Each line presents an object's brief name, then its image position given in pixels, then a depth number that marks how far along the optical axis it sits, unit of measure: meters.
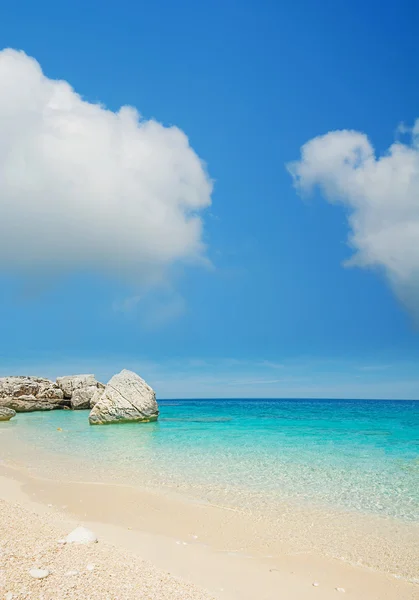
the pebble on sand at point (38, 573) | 4.43
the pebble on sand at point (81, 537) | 5.90
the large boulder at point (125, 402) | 30.06
